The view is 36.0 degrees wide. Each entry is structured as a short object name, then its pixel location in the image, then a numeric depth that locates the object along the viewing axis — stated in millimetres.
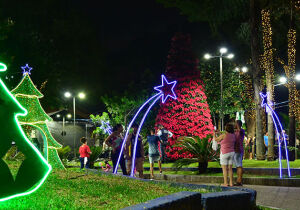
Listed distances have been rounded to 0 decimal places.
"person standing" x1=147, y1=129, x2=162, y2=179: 15297
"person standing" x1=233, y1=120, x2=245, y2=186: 12671
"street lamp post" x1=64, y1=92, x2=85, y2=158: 35606
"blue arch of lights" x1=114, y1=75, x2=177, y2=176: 13945
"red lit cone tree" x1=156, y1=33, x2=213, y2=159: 20859
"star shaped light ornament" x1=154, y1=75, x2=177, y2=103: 15827
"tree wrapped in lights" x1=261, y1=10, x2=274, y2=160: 22984
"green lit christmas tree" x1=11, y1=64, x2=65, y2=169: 14422
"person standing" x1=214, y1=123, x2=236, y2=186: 12180
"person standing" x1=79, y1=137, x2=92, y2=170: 19258
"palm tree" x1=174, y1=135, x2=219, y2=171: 16406
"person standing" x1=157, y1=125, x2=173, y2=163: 19277
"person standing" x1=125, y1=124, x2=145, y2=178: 14234
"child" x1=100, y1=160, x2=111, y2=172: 19459
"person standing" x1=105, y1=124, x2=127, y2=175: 13664
